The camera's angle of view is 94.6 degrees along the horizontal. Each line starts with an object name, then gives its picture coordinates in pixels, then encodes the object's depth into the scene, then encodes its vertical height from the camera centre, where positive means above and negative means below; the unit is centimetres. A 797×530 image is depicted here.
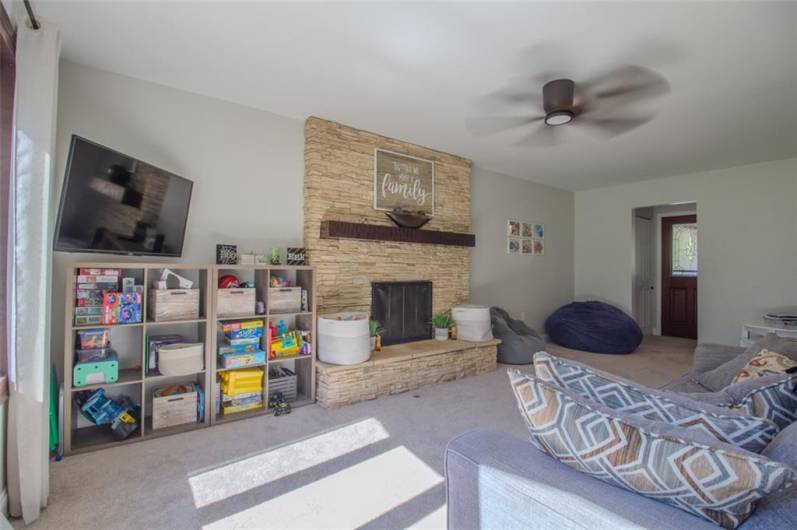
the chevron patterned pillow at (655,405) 89 -37
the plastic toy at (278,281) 300 -11
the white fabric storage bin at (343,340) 301 -59
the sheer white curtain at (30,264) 162 +1
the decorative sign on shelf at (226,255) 278 +10
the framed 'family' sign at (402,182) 383 +95
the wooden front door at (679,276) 608 -7
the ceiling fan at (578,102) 250 +133
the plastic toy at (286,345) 297 -63
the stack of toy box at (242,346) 274 -59
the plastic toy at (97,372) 221 -64
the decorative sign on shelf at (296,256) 312 +11
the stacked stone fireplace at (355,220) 337 +50
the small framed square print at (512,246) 536 +36
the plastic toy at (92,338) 227 -45
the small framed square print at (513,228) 537 +61
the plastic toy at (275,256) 300 +10
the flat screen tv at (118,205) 204 +39
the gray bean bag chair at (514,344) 437 -88
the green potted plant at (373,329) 347 -57
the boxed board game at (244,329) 278 -47
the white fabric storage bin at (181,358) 245 -62
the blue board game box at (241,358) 272 -68
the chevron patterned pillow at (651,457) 70 -40
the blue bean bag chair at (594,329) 485 -79
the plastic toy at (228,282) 280 -11
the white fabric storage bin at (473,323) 396 -58
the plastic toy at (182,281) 256 -9
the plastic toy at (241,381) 275 -86
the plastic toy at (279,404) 283 -106
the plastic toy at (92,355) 226 -55
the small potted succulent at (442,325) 402 -61
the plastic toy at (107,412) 234 -94
